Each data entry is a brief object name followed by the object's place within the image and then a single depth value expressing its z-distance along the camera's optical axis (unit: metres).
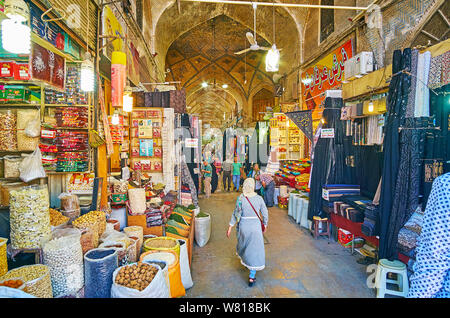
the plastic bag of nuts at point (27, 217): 2.29
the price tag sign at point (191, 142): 6.60
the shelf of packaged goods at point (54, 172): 3.89
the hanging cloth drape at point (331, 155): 4.96
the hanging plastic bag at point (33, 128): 3.53
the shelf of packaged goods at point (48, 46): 2.86
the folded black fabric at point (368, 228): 3.58
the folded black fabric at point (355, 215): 4.06
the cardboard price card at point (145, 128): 5.89
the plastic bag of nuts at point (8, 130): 3.49
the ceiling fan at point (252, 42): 5.56
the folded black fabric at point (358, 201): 4.06
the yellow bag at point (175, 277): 2.63
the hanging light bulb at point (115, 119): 4.82
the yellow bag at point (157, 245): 2.90
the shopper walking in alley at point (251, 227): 3.29
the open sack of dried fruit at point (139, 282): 1.96
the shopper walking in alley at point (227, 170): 10.31
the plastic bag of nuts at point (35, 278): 1.87
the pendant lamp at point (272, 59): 4.94
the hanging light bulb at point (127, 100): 4.50
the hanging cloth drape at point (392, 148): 3.16
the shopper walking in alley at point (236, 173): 9.82
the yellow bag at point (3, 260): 2.10
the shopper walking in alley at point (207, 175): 9.09
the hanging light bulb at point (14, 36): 2.07
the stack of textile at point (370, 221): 3.58
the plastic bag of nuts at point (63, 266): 2.18
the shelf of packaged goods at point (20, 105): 3.67
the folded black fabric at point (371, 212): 3.65
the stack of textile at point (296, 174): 7.12
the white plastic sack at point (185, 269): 3.05
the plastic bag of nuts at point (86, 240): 2.63
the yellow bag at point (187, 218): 4.47
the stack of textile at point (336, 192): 4.78
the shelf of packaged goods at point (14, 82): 3.37
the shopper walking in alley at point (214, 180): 10.01
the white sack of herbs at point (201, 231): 4.62
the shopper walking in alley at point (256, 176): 8.02
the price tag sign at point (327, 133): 4.93
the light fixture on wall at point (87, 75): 3.33
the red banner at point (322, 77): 6.52
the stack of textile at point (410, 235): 2.92
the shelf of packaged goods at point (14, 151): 3.52
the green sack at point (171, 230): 3.84
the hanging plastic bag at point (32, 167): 3.35
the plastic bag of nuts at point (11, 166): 3.50
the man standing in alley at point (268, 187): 7.78
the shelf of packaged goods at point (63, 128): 3.91
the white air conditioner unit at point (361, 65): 5.06
